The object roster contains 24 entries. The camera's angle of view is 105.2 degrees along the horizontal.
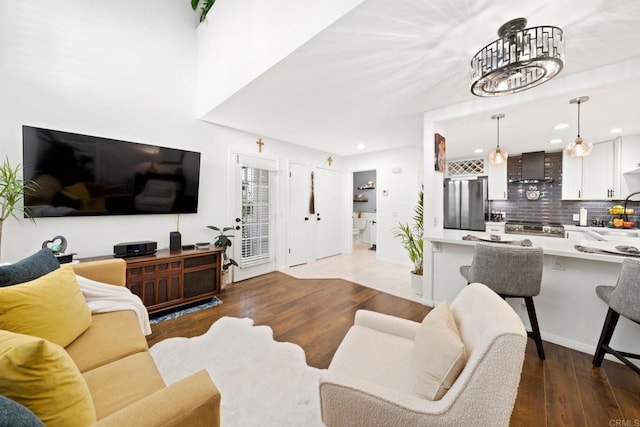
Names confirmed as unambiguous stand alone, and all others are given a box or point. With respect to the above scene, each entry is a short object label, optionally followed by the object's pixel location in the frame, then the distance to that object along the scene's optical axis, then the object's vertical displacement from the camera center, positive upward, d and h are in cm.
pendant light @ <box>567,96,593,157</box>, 232 +62
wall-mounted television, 229 +36
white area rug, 140 -116
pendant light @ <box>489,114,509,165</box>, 294 +65
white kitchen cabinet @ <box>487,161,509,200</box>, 495 +57
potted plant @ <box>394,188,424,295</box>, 325 -62
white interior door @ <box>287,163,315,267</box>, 469 -17
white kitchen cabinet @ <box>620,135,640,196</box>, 357 +68
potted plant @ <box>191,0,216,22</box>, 314 +268
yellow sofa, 78 -75
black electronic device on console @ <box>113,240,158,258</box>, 254 -42
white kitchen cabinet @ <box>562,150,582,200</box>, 420 +57
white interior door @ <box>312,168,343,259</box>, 526 -5
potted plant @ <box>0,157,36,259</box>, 206 +17
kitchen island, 190 -73
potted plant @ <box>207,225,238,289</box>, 332 -50
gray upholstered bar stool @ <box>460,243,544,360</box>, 186 -48
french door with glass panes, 387 -11
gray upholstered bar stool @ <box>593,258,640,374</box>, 151 -60
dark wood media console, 254 -76
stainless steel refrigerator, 503 +15
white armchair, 79 -65
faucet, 359 +7
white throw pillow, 90 -58
